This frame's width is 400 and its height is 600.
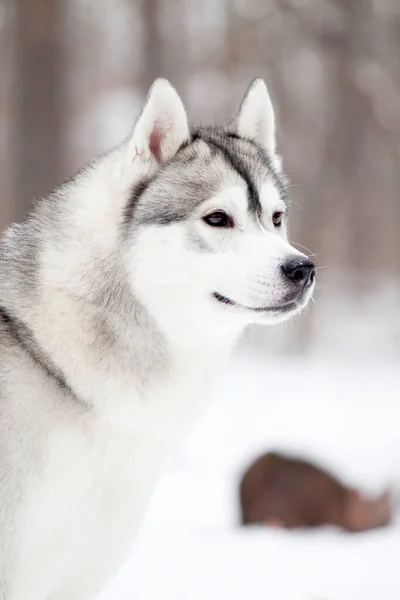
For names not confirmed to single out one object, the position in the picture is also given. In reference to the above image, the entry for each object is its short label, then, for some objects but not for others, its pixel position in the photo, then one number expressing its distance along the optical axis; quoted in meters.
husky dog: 4.79
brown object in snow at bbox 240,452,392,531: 9.42
